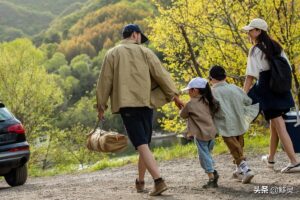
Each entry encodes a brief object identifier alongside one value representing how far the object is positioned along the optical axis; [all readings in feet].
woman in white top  32.27
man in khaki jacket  28.97
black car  42.06
